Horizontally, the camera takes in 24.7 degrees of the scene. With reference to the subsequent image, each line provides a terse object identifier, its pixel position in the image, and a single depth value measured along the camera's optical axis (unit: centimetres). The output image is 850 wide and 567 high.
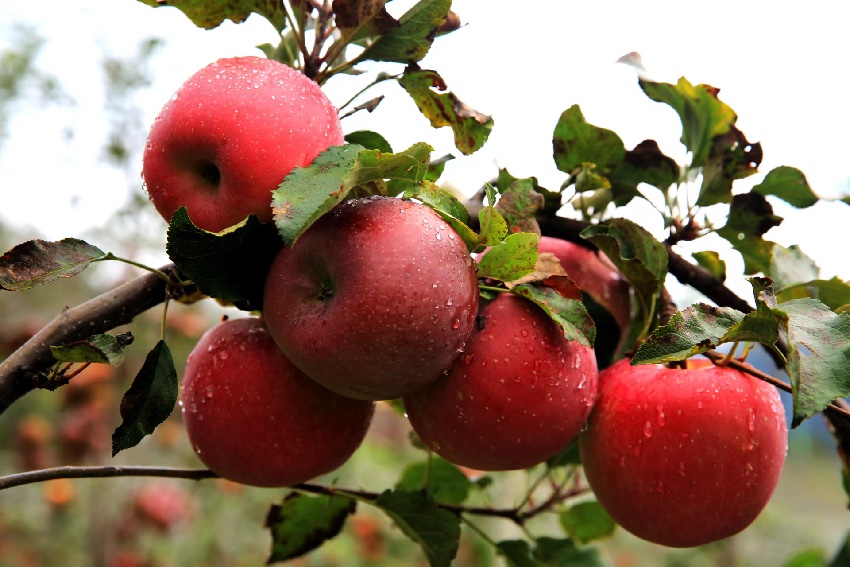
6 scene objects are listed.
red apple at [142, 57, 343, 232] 66
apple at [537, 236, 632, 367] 75
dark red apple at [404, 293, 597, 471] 68
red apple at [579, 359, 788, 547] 69
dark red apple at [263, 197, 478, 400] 64
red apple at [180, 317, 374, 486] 70
